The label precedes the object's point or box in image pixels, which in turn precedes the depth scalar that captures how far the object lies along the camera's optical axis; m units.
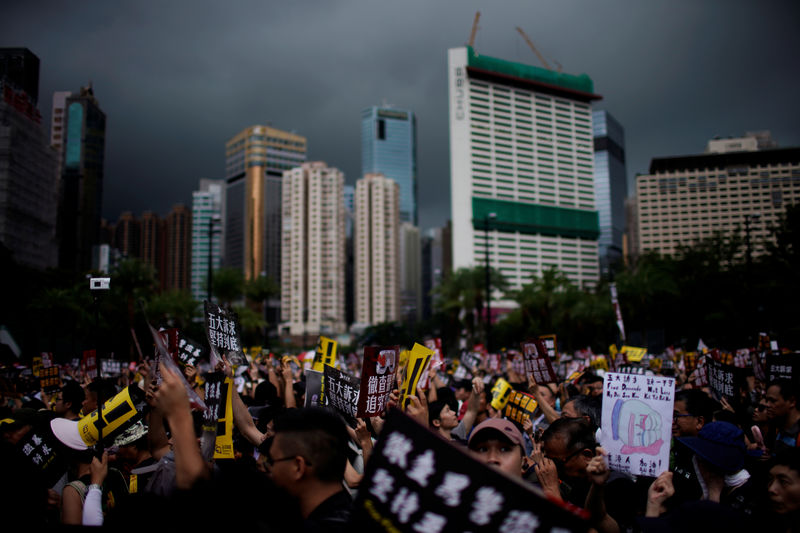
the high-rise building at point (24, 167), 68.19
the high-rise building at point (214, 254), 190.36
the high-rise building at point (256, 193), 159.11
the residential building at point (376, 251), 144.50
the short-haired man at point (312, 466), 2.73
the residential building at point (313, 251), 134.00
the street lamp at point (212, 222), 23.20
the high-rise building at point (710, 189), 115.44
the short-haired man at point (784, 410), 5.35
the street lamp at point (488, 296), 26.21
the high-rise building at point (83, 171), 124.94
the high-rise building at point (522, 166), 137.88
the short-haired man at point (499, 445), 3.46
